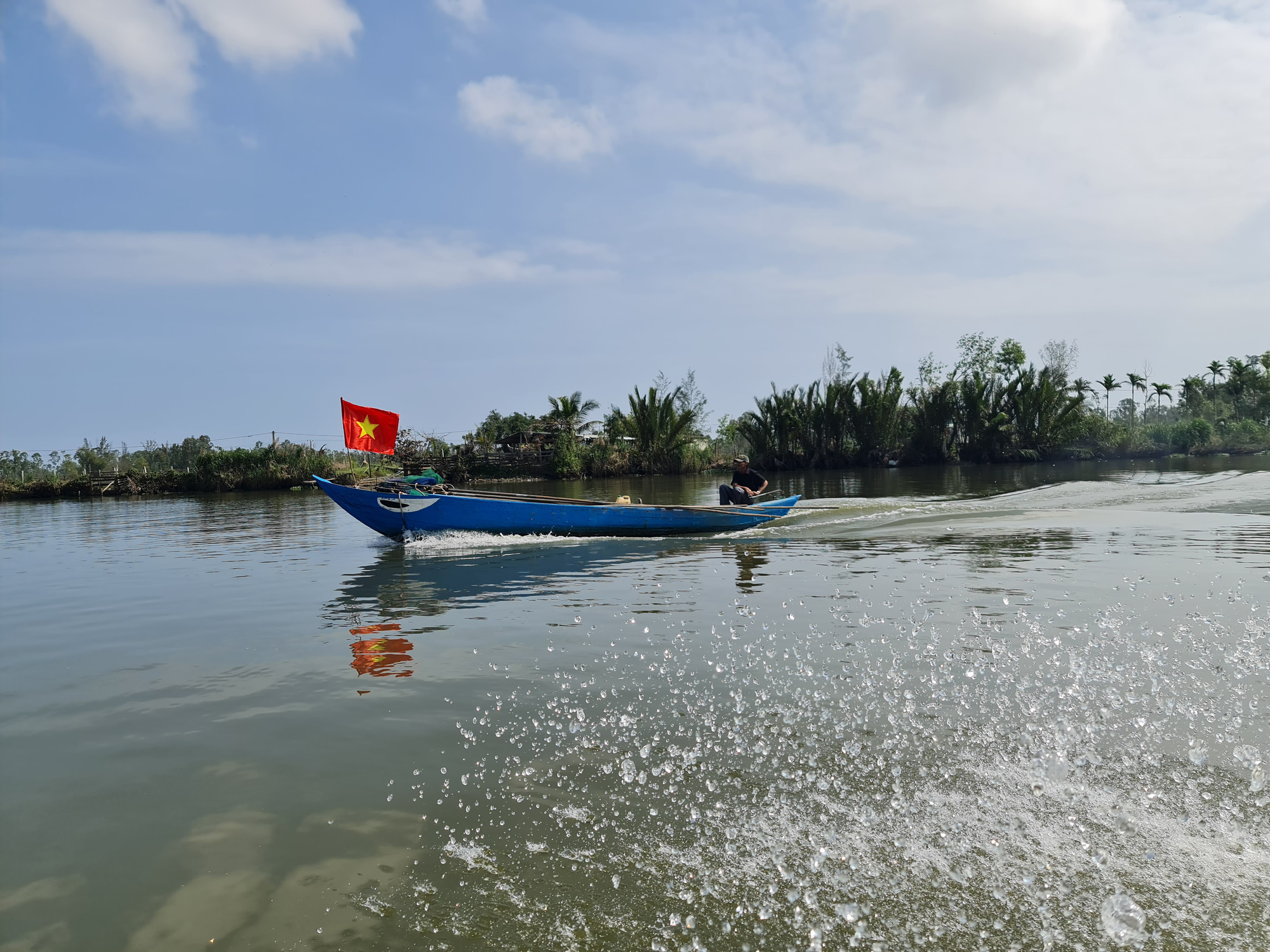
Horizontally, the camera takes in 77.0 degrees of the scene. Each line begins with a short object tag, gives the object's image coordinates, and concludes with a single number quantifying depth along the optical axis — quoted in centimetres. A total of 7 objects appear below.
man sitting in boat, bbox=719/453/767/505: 1580
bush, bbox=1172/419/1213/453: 4709
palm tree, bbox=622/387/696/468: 4106
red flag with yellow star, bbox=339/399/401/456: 1348
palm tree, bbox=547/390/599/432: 4153
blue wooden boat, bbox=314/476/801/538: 1335
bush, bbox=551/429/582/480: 3856
